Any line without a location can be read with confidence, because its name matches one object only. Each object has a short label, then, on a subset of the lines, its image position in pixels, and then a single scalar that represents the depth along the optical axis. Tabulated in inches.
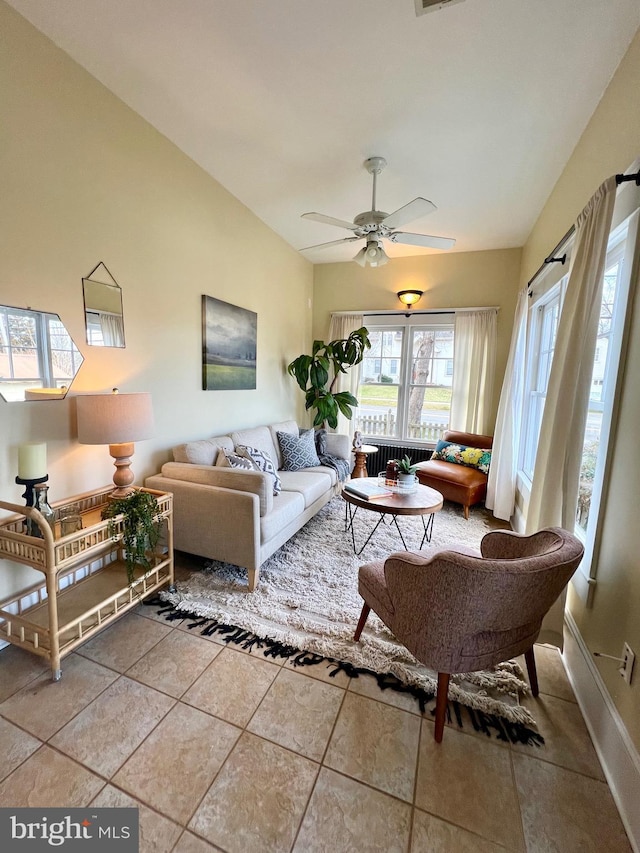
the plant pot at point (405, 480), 110.4
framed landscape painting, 119.0
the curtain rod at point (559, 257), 84.0
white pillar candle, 64.7
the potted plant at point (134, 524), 72.0
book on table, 103.7
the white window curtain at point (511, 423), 133.7
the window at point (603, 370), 62.0
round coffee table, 95.7
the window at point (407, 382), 180.5
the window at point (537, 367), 123.0
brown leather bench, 138.9
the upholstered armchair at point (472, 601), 44.9
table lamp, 74.0
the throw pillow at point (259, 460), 111.7
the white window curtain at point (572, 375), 62.7
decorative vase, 116.7
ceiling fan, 92.0
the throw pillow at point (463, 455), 151.4
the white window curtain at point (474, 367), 164.9
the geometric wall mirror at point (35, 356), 66.6
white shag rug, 62.4
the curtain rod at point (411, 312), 164.2
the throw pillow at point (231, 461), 104.5
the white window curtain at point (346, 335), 188.2
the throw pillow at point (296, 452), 141.9
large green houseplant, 168.7
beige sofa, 87.0
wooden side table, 164.0
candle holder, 65.0
